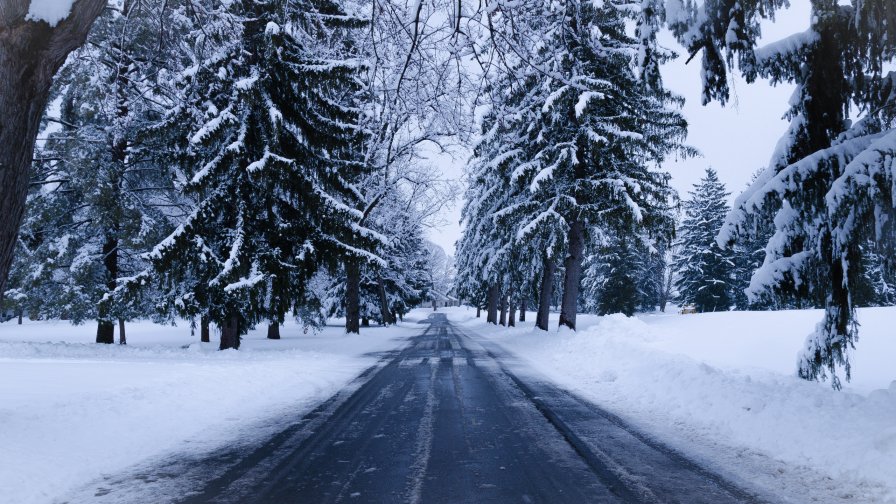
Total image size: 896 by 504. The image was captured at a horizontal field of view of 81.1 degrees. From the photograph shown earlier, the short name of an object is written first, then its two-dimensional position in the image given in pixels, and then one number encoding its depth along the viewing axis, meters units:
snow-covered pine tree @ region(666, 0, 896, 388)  5.83
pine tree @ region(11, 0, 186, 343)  15.84
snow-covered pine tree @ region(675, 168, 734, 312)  43.28
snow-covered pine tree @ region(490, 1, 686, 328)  16.42
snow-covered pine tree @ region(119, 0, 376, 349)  13.52
